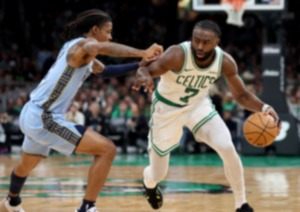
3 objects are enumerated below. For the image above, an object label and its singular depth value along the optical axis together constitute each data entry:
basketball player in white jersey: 9.82
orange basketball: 10.58
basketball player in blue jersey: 9.37
